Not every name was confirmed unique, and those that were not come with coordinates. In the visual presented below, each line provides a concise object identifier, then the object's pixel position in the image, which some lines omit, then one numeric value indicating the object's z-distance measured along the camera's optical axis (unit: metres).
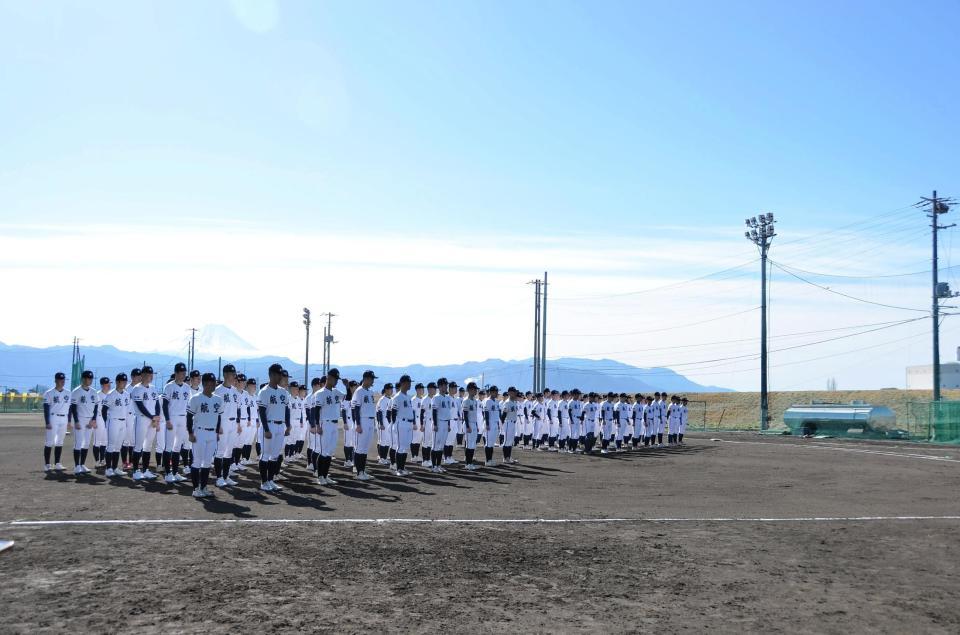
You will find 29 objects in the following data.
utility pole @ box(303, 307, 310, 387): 66.09
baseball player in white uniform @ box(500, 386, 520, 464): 22.69
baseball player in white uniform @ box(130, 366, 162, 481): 16.25
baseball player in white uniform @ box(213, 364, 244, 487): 14.79
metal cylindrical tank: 40.66
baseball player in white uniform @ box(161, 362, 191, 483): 15.71
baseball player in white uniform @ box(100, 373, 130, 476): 16.83
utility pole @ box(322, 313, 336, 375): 72.79
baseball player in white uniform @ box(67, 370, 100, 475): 16.98
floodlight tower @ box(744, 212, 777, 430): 50.03
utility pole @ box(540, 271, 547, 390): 53.64
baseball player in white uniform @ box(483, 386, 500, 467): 21.53
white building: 95.25
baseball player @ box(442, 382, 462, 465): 20.29
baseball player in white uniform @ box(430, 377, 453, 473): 18.92
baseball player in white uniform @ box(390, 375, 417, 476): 17.95
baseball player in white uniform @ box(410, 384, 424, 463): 22.47
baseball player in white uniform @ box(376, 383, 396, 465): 19.45
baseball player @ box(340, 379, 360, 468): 18.83
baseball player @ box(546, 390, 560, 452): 29.72
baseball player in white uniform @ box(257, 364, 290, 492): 14.48
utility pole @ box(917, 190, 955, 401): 45.00
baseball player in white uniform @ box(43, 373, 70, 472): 17.00
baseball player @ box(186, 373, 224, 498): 13.28
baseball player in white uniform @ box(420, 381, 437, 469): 20.92
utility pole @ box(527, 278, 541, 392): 55.50
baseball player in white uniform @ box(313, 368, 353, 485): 15.59
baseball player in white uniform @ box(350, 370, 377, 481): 16.44
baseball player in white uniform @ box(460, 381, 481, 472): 20.27
